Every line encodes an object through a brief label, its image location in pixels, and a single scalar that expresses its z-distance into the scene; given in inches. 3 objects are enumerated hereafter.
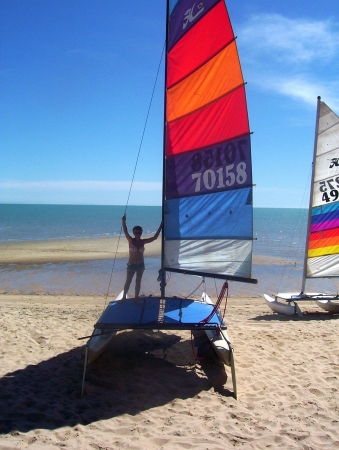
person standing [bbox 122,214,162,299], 249.1
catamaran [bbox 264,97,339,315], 360.5
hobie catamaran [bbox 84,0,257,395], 211.5
